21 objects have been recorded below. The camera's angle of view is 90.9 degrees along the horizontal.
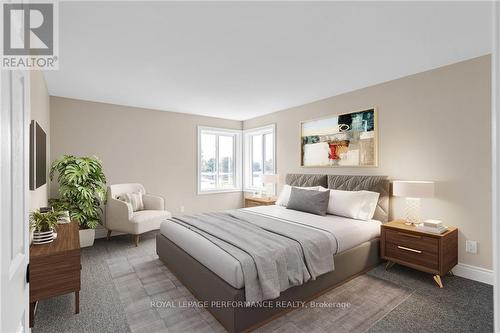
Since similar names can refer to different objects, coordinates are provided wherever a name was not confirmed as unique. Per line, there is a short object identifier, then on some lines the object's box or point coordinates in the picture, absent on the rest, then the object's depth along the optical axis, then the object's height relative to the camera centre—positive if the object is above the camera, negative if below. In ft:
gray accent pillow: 11.91 -1.77
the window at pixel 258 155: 18.97 +0.92
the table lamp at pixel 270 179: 16.94 -0.91
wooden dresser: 6.42 -2.81
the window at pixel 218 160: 19.49 +0.51
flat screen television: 7.29 +0.40
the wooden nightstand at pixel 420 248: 8.79 -3.16
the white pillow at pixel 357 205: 11.08 -1.81
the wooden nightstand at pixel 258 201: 16.53 -2.46
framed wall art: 12.46 +1.40
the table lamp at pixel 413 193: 9.56 -1.10
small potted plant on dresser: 7.06 -1.74
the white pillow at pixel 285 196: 14.15 -1.79
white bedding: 6.76 -2.62
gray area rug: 6.79 -4.41
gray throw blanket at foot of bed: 6.66 -2.55
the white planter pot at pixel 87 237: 12.78 -3.69
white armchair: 13.00 -2.68
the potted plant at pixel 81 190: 12.28 -1.17
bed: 6.55 -3.22
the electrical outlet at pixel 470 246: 9.27 -3.10
